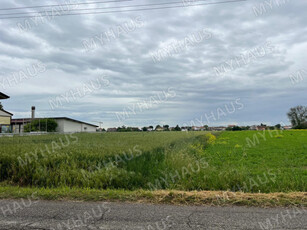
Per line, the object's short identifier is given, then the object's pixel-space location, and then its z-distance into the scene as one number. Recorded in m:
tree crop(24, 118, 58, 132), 58.26
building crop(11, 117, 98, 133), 65.17
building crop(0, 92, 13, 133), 42.37
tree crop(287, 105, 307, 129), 90.43
